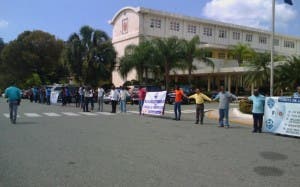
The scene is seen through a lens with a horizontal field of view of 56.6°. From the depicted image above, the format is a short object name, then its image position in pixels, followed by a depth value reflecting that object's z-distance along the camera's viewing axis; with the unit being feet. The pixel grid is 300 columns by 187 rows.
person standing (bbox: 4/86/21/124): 37.64
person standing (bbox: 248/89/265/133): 33.54
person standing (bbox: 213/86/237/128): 36.89
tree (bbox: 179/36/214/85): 99.28
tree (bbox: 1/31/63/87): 152.84
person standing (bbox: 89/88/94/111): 57.13
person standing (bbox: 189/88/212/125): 39.58
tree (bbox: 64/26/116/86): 111.53
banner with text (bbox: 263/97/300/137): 31.26
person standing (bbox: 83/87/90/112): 56.05
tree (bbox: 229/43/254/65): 139.66
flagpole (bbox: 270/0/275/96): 47.24
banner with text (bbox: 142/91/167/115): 47.56
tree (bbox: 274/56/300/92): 56.87
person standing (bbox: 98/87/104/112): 57.54
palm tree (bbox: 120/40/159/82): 99.85
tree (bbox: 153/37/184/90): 98.28
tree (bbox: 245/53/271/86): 79.27
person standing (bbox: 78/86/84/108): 61.46
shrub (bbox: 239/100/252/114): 50.35
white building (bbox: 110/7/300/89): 124.85
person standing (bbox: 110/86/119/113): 53.88
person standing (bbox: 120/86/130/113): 53.24
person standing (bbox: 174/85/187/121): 43.69
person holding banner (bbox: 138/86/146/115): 51.49
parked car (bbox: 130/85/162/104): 81.19
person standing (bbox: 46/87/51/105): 77.41
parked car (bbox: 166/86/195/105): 80.05
